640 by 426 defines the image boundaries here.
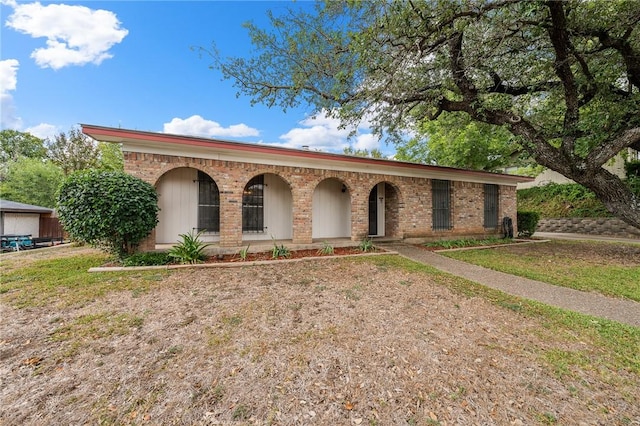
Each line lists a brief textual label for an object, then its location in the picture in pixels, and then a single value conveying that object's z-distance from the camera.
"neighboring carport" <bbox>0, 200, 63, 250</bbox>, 13.59
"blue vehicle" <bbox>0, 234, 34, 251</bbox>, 10.86
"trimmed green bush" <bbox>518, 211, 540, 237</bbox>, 11.68
